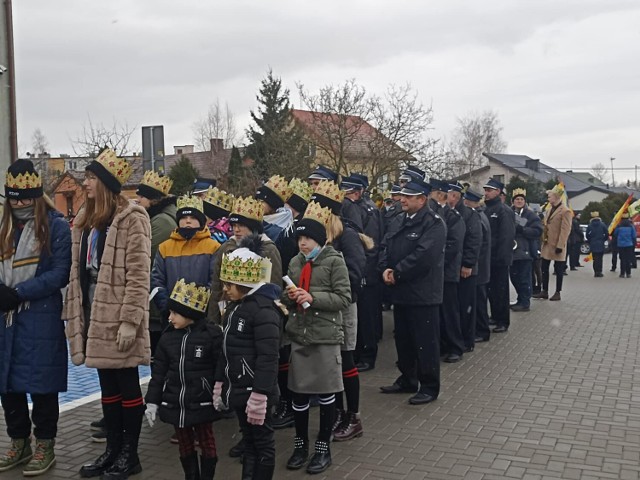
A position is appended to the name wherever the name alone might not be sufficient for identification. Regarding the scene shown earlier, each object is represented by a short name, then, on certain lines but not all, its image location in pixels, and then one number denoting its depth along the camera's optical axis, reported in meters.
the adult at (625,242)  20.34
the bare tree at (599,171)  99.19
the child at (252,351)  4.38
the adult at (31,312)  5.24
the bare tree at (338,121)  28.69
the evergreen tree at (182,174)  35.65
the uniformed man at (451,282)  8.82
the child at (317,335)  5.25
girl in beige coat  4.96
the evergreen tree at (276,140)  30.77
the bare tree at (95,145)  27.16
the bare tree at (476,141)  64.75
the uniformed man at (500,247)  11.09
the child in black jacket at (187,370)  4.51
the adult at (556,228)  14.15
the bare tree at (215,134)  61.67
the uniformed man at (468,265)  9.23
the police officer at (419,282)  6.88
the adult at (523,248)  12.67
